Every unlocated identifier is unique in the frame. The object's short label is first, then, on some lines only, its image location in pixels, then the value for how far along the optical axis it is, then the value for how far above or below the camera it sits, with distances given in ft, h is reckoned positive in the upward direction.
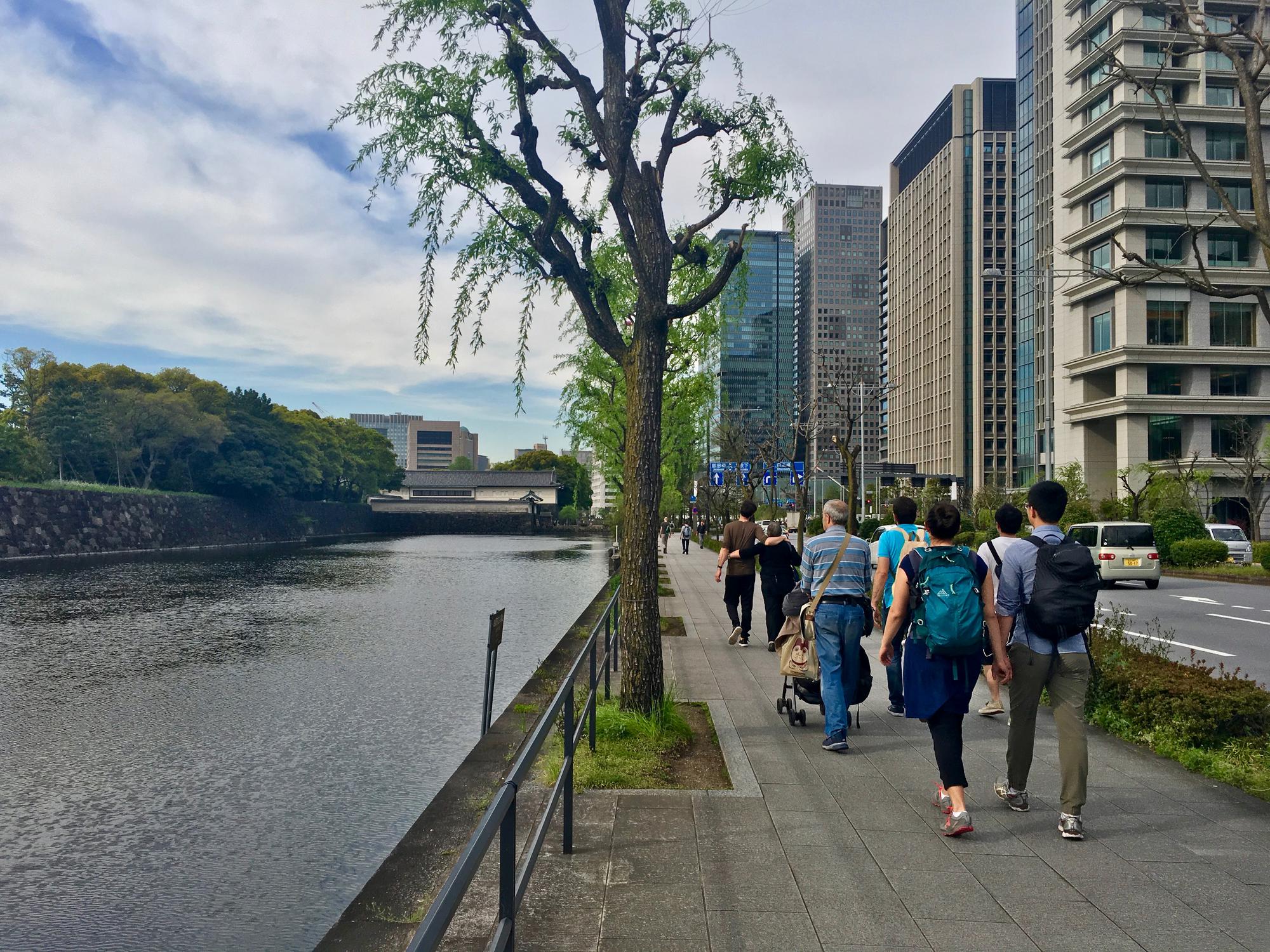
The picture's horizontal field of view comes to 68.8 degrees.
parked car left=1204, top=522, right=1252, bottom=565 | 101.76 -3.80
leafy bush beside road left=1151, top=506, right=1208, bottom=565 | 98.58 -2.34
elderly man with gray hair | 22.02 -2.71
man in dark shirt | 39.32 -3.15
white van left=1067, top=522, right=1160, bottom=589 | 74.33 -3.54
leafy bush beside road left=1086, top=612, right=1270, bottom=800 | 20.06 -4.95
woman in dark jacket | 37.01 -2.61
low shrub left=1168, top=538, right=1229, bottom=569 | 93.81 -4.56
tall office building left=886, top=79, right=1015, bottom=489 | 367.25 +88.92
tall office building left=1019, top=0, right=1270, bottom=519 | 157.89 +39.43
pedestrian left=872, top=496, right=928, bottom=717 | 21.75 -1.39
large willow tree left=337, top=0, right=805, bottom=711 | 25.55 +9.72
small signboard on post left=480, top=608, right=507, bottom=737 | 27.81 -4.72
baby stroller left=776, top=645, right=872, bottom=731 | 22.68 -5.12
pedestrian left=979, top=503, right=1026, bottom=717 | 18.11 -0.67
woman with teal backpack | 16.16 -2.52
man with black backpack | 16.05 -2.18
